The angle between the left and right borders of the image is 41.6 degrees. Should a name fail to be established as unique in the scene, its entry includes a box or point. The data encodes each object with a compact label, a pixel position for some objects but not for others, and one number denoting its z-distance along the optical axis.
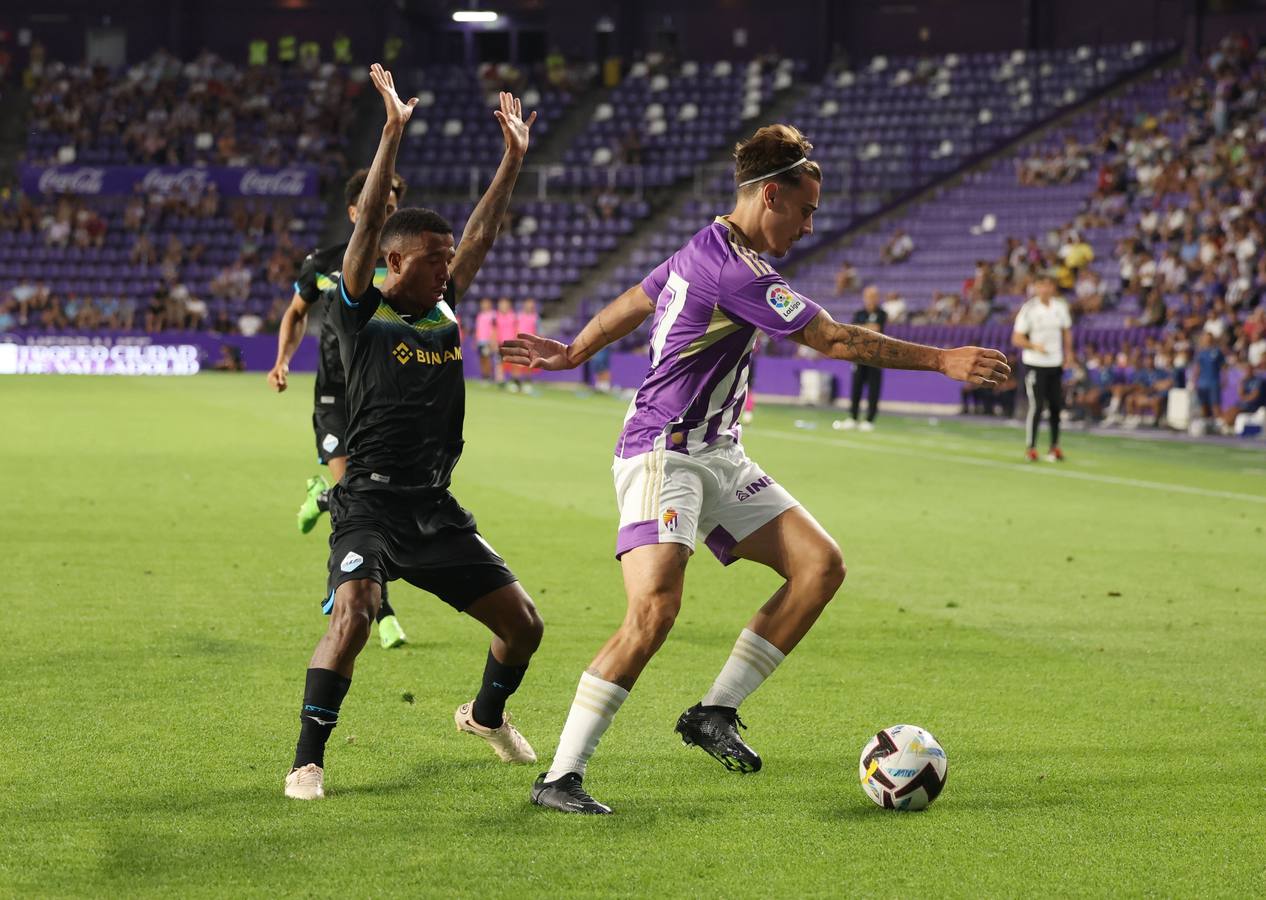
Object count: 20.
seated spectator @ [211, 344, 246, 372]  46.66
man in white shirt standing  20.75
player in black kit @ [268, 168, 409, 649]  8.61
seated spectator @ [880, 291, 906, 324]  37.44
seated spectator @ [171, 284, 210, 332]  47.69
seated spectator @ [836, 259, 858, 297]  40.34
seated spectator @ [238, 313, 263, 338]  47.19
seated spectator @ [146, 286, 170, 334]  47.28
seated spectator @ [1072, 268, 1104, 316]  33.12
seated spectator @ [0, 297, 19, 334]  46.56
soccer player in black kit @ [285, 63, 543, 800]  5.64
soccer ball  5.67
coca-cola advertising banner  50.75
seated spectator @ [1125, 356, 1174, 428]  28.39
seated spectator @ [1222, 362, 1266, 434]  26.47
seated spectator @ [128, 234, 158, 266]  50.09
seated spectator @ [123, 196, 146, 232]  51.31
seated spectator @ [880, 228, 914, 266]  41.62
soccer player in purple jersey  5.61
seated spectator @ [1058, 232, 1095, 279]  34.75
